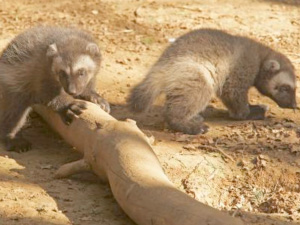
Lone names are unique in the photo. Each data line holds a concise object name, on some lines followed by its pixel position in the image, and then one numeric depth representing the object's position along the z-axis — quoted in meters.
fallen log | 8.89
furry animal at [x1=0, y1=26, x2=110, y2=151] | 12.92
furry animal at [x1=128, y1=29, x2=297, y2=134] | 14.15
